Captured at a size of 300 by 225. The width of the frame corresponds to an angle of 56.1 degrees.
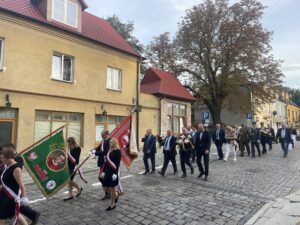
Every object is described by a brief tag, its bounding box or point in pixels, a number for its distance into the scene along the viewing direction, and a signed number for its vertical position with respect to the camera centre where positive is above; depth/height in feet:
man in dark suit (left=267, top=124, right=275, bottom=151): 60.01 -1.80
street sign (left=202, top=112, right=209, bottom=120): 72.59 +3.24
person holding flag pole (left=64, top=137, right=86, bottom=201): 23.98 -2.77
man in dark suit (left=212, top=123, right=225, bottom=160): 45.68 -1.35
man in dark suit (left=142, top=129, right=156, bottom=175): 35.03 -2.73
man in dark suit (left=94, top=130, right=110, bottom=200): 25.04 -2.10
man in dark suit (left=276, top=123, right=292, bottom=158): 49.01 -1.52
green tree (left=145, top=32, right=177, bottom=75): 108.37 +29.96
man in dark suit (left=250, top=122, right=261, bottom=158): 50.38 -1.62
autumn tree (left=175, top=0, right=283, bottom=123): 93.35 +26.87
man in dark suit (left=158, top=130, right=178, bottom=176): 33.47 -2.72
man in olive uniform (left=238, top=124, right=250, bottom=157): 51.19 -1.86
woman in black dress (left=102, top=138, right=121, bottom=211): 21.17 -3.36
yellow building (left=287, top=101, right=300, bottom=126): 204.87 +11.82
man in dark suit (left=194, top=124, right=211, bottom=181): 31.17 -2.06
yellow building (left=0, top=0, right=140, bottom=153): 39.27 +8.95
